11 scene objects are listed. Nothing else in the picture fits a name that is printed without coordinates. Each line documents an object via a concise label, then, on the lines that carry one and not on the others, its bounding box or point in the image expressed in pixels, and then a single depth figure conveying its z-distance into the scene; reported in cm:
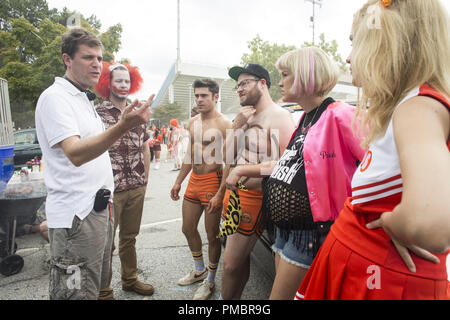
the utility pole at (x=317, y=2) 2556
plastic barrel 391
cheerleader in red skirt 62
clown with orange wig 272
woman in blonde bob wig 142
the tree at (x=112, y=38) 1487
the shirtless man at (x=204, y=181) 283
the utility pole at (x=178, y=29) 2214
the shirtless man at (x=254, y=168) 213
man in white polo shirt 142
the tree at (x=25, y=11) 1394
